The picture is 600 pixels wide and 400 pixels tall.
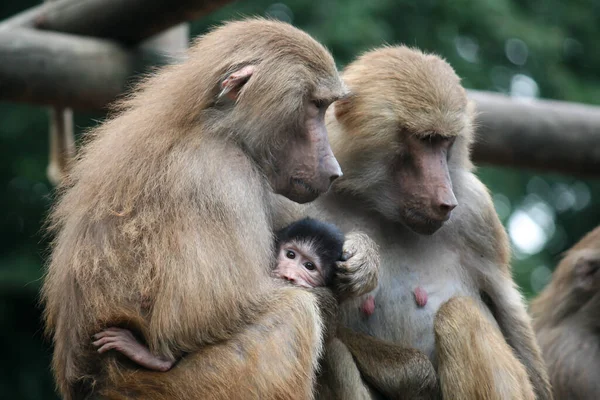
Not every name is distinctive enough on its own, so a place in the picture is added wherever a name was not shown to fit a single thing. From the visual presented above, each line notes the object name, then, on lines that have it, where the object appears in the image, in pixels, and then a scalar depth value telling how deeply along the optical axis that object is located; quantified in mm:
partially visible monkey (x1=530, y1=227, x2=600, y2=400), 10000
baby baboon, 7164
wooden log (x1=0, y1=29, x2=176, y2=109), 10477
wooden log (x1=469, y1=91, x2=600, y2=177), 12078
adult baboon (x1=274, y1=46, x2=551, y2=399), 7867
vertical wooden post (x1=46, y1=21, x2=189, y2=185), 11445
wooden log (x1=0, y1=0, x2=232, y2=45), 10266
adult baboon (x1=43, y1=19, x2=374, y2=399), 6582
